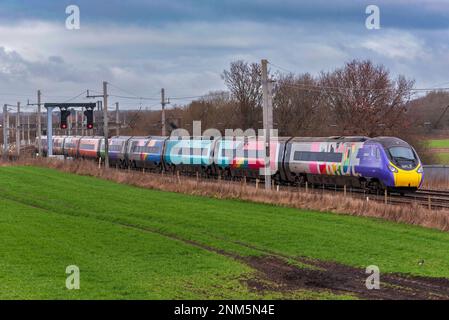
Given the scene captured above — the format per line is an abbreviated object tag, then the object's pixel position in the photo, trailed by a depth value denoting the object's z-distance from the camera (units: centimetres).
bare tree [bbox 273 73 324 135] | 7381
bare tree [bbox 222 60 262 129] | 7988
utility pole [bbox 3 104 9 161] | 7621
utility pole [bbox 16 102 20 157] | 7675
